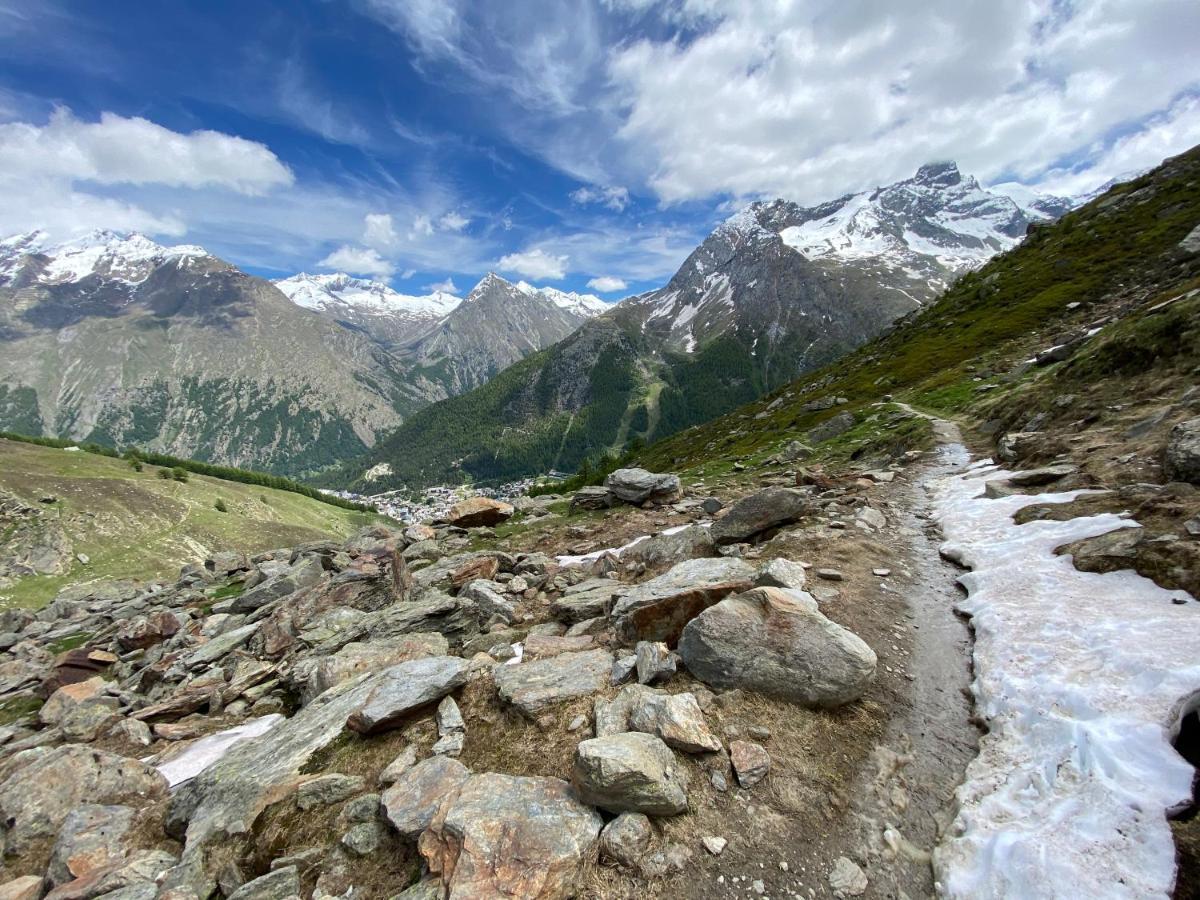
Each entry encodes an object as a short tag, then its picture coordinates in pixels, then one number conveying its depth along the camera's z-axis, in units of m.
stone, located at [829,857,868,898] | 6.55
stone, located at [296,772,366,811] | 9.38
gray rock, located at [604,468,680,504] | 32.47
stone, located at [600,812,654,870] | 7.11
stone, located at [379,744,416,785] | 9.48
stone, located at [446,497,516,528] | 34.00
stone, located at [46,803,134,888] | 9.41
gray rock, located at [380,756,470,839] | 8.05
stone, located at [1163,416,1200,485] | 13.59
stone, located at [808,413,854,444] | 49.51
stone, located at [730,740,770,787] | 8.29
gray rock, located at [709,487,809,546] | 20.88
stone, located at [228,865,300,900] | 7.60
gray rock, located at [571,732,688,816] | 7.63
